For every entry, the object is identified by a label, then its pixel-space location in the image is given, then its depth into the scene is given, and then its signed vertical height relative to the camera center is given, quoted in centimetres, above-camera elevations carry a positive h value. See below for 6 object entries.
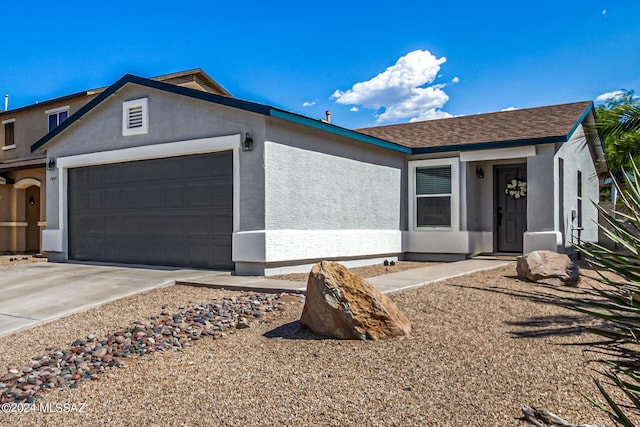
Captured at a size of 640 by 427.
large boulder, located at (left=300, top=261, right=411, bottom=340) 549 -101
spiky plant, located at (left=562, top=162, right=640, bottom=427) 166 -26
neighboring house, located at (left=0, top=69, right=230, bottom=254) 1738 +169
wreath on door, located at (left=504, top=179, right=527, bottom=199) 1365 +76
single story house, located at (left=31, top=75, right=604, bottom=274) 988 +77
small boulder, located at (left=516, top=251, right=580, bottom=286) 870 -90
